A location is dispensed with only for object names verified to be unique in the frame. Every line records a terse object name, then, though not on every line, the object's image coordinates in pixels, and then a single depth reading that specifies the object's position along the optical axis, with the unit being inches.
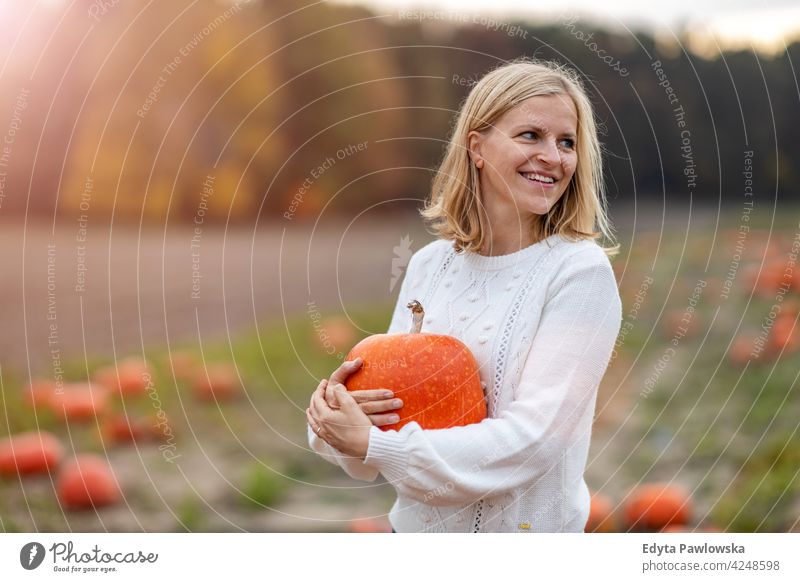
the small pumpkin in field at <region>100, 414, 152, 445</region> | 167.6
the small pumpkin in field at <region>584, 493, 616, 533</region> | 135.3
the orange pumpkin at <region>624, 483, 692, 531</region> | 137.0
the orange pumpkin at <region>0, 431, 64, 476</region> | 148.3
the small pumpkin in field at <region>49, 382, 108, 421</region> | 167.8
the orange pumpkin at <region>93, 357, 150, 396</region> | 181.6
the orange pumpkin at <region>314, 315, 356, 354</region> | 203.9
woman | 66.4
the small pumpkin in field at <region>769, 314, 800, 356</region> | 188.4
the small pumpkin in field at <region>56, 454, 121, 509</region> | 143.2
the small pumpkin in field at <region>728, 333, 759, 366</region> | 200.1
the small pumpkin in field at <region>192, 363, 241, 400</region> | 189.5
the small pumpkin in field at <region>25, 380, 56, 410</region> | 167.9
